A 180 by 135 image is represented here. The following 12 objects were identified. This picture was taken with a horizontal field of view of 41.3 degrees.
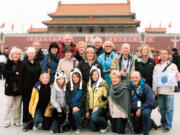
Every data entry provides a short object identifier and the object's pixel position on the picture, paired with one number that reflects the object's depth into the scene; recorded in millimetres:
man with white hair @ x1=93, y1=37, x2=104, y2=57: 4648
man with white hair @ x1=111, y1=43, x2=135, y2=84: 4064
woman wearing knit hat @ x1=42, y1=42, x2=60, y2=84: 4254
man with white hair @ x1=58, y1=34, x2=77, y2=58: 4816
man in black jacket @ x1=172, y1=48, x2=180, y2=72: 7612
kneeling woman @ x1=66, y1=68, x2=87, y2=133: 3781
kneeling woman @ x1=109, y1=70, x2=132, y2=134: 3717
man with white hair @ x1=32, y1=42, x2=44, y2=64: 4707
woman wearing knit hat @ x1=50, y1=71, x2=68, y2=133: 3762
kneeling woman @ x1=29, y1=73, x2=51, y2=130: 3887
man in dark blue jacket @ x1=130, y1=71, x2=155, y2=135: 3625
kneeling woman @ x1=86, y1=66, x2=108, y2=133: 3787
